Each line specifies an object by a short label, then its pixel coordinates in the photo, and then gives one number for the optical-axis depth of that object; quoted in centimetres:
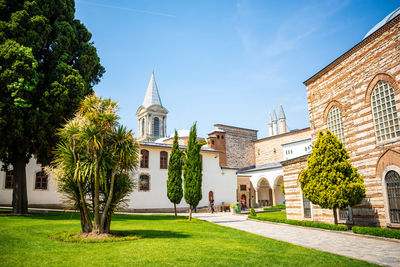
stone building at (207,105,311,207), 3805
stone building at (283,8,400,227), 1082
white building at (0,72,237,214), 2344
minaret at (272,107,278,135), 5644
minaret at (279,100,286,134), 5372
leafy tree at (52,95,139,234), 924
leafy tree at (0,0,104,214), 1380
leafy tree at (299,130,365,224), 1130
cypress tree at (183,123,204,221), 1758
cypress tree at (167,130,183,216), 1962
